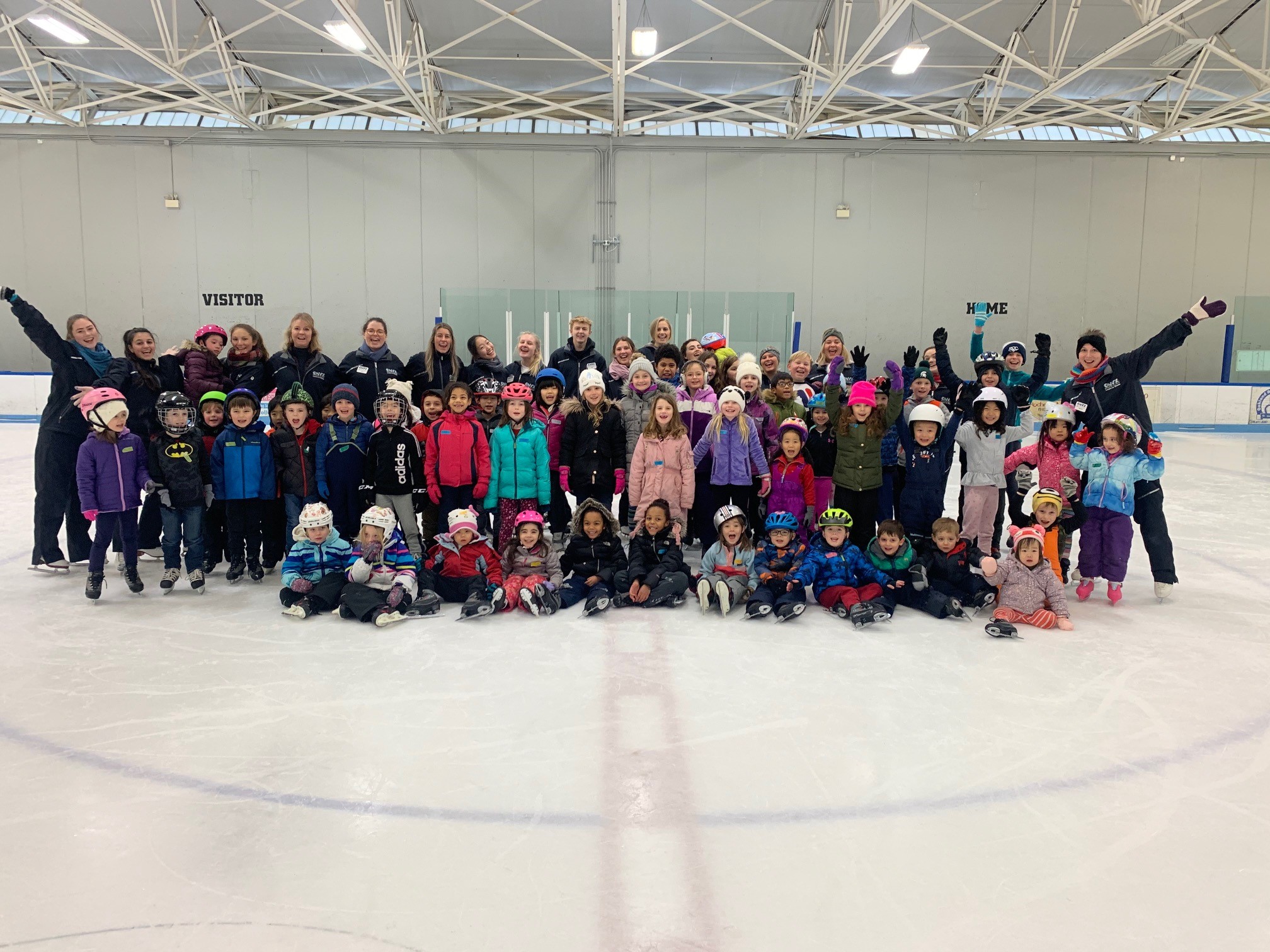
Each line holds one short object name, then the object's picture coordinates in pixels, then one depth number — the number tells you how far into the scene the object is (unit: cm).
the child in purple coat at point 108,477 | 518
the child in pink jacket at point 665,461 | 570
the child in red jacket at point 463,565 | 529
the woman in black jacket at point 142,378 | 563
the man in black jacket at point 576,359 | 699
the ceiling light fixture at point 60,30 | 1101
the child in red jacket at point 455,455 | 559
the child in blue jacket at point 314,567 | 499
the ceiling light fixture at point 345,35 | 1041
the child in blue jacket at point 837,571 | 516
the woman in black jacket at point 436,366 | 653
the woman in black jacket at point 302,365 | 608
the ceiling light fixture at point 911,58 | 1056
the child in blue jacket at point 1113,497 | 541
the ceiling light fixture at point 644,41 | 1072
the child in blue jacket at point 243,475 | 550
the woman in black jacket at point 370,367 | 635
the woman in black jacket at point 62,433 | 556
